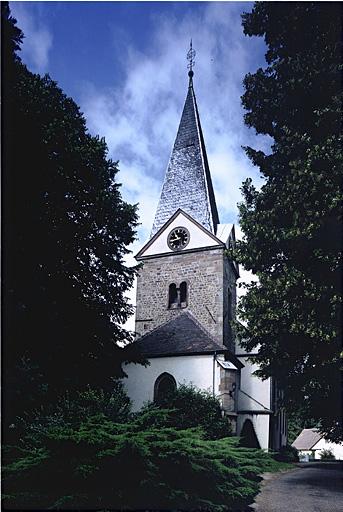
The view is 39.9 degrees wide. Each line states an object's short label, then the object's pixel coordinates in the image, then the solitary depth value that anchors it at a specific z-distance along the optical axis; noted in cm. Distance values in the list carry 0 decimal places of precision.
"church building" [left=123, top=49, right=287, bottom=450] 2033
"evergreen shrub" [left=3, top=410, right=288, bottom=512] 607
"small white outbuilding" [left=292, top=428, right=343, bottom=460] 5191
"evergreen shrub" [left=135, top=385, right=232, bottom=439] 1697
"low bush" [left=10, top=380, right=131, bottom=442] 774
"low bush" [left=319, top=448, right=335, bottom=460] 4614
